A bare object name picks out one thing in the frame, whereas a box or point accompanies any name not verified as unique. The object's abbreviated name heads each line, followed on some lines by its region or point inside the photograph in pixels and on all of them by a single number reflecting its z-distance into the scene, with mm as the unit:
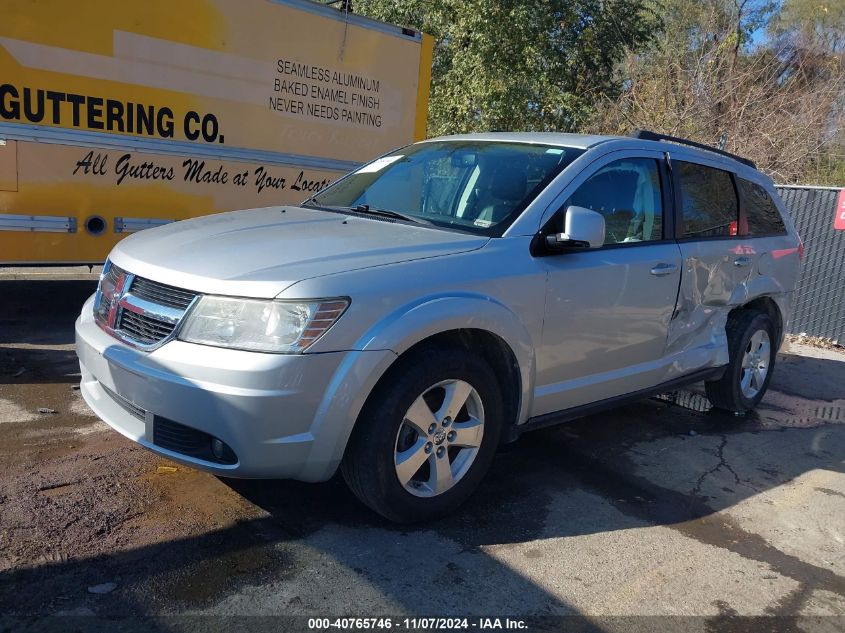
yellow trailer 6184
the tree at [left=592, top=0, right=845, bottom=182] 13125
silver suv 2998
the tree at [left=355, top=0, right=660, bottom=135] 16312
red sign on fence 8797
